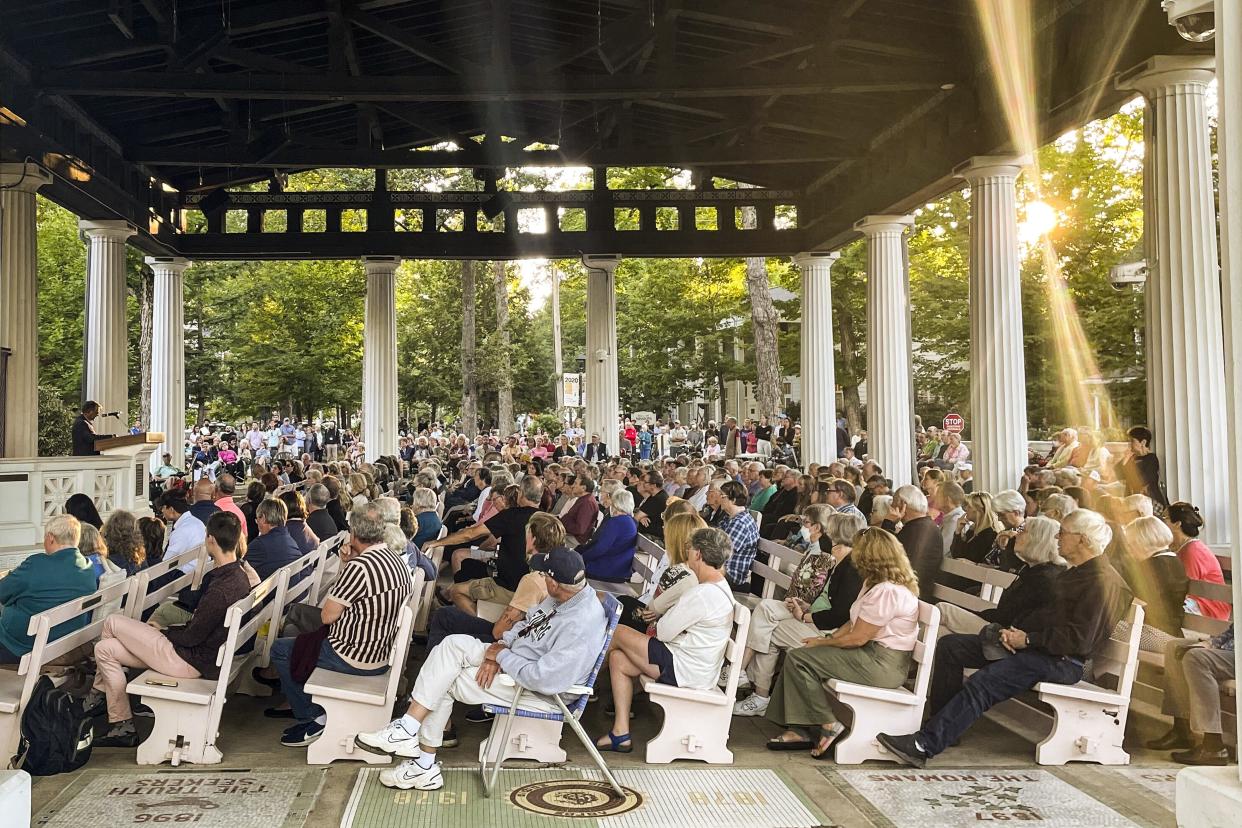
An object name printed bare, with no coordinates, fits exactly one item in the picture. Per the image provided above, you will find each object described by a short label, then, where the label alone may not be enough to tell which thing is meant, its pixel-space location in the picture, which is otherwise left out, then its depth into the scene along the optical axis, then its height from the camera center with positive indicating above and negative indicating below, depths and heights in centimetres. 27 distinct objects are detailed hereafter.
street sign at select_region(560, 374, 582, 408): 2708 +125
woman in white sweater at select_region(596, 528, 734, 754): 601 -113
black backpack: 541 -142
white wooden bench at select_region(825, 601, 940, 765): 593 -147
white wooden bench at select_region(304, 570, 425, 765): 574 -142
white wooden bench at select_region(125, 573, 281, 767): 569 -140
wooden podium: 1386 +3
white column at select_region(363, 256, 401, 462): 2194 +134
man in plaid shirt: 850 -82
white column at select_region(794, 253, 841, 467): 2093 +145
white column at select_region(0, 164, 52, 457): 1380 +189
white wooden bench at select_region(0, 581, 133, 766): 534 -107
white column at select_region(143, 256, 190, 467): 2142 +186
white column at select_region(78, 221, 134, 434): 1805 +212
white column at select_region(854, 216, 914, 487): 1702 +139
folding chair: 533 -137
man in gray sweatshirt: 541 -114
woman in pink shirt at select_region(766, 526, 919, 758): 604 -118
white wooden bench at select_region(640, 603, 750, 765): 589 -155
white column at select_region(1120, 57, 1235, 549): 920 +120
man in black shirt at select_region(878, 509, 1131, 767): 584 -111
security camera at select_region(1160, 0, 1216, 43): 407 +156
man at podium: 1355 +15
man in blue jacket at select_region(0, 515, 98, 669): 611 -79
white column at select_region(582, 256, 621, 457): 2286 +169
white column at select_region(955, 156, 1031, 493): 1280 +122
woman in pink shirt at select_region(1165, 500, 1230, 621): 655 -75
